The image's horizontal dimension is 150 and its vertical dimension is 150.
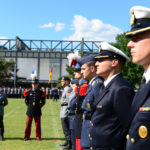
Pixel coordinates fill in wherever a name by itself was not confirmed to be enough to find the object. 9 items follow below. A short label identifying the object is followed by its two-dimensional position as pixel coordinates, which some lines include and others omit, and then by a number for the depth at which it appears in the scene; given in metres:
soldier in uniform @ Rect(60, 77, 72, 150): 9.46
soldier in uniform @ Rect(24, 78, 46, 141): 10.91
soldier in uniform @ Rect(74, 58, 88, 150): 5.67
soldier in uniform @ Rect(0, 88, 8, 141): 10.70
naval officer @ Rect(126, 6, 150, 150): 2.53
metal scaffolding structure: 77.31
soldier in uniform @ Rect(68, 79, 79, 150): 7.66
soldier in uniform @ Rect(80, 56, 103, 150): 4.81
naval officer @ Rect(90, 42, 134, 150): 3.57
